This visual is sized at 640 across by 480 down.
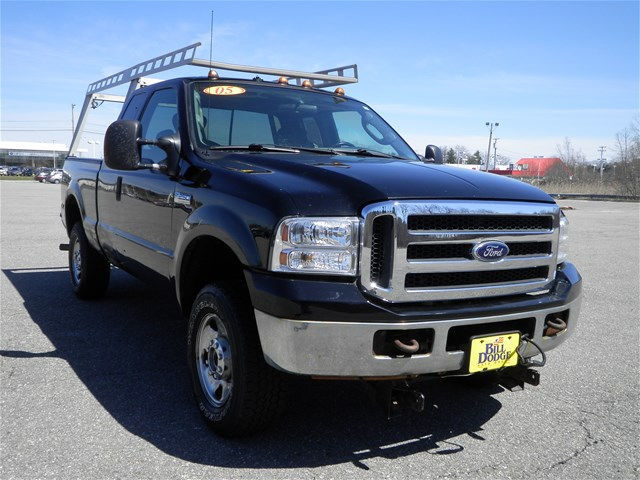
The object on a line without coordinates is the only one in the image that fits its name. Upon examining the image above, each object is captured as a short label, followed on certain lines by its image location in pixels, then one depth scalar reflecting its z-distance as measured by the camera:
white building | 105.06
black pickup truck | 2.71
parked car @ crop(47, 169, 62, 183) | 51.88
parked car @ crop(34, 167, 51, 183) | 54.10
